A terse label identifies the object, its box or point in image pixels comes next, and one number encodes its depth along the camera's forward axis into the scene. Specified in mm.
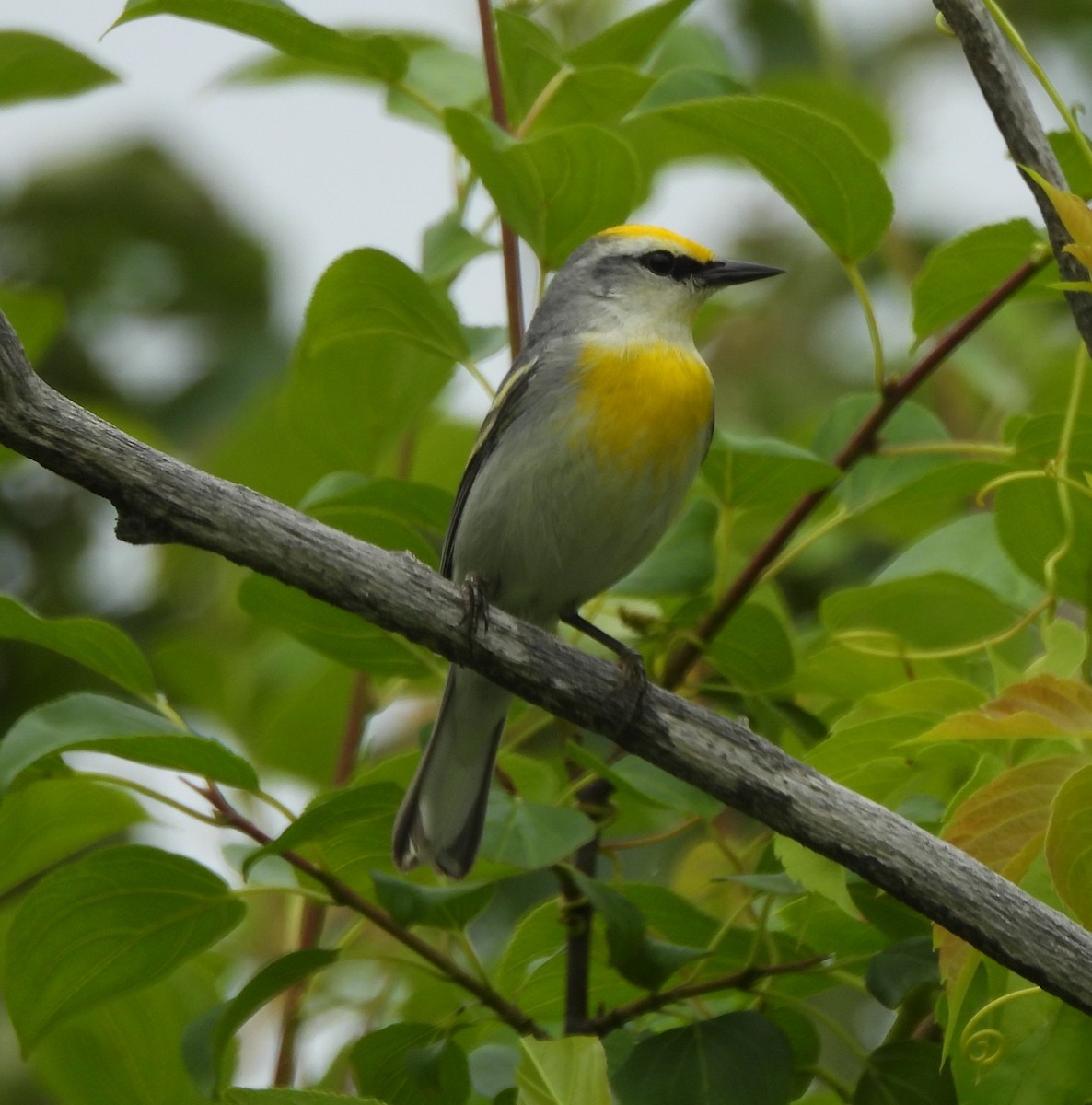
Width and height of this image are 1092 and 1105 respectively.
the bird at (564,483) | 6496
